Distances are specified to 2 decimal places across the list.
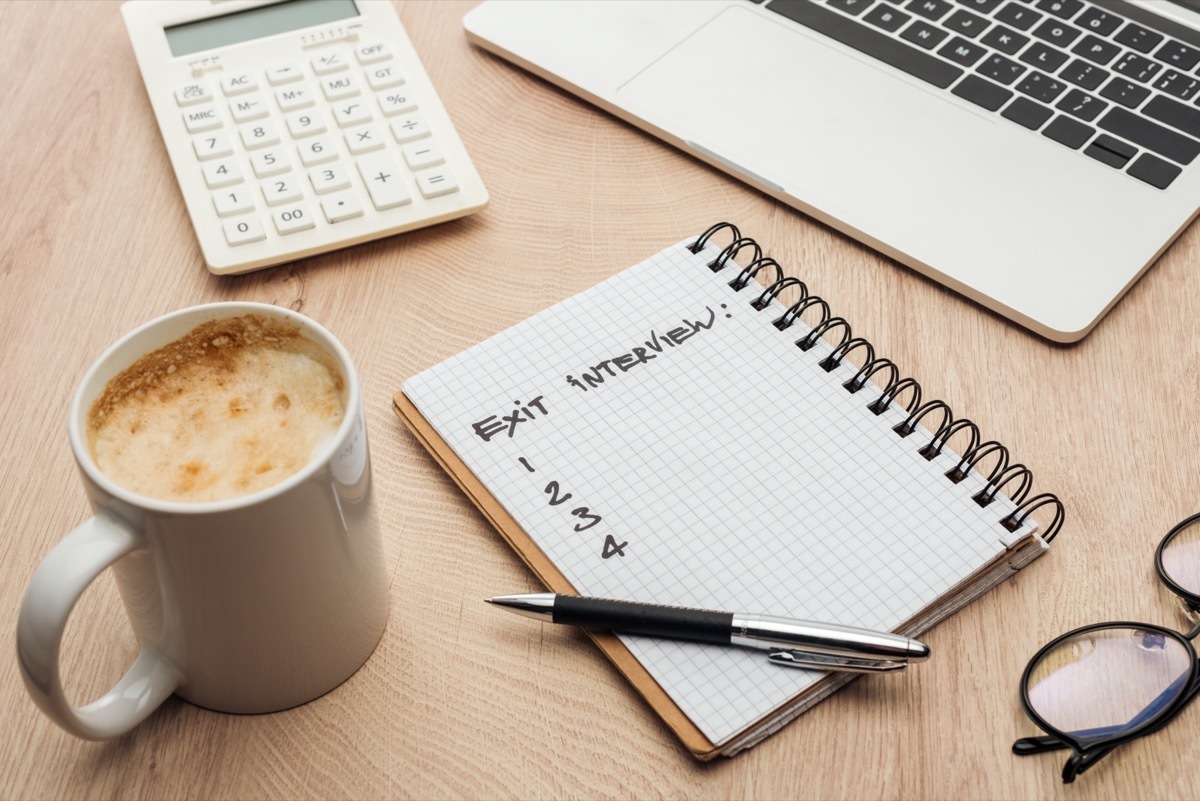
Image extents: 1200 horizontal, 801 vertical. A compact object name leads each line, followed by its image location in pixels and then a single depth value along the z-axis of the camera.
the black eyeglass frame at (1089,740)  0.55
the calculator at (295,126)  0.78
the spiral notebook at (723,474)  0.58
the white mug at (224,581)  0.45
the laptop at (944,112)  0.77
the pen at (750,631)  0.56
